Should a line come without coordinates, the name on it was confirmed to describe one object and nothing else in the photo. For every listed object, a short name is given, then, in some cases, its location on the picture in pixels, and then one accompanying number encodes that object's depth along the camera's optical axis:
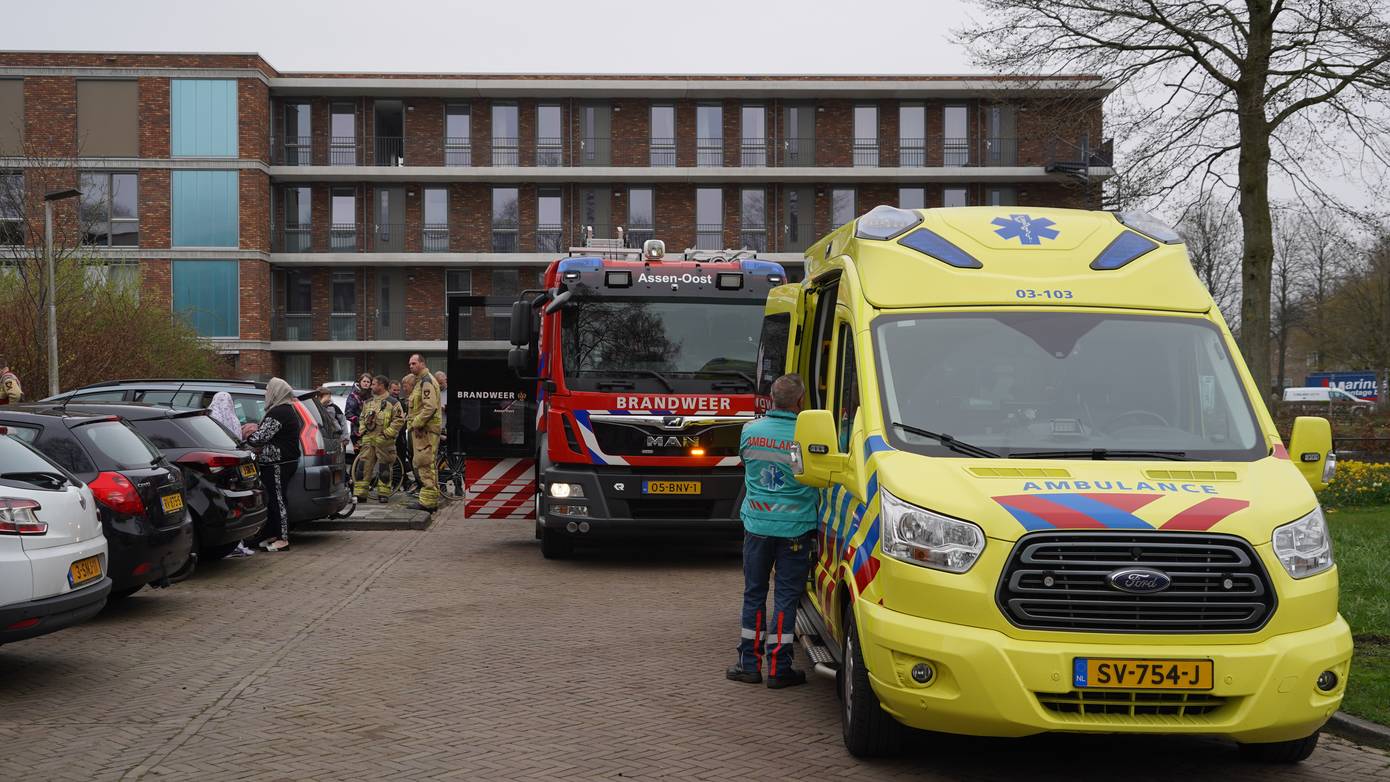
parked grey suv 14.17
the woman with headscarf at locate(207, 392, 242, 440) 14.65
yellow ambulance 5.10
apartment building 44.09
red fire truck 12.18
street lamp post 19.86
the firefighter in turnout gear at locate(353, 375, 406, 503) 18.67
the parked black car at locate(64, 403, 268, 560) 11.29
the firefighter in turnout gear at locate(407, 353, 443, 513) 17.11
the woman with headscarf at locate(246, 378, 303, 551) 13.27
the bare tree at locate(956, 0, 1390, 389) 18.55
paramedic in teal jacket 7.17
